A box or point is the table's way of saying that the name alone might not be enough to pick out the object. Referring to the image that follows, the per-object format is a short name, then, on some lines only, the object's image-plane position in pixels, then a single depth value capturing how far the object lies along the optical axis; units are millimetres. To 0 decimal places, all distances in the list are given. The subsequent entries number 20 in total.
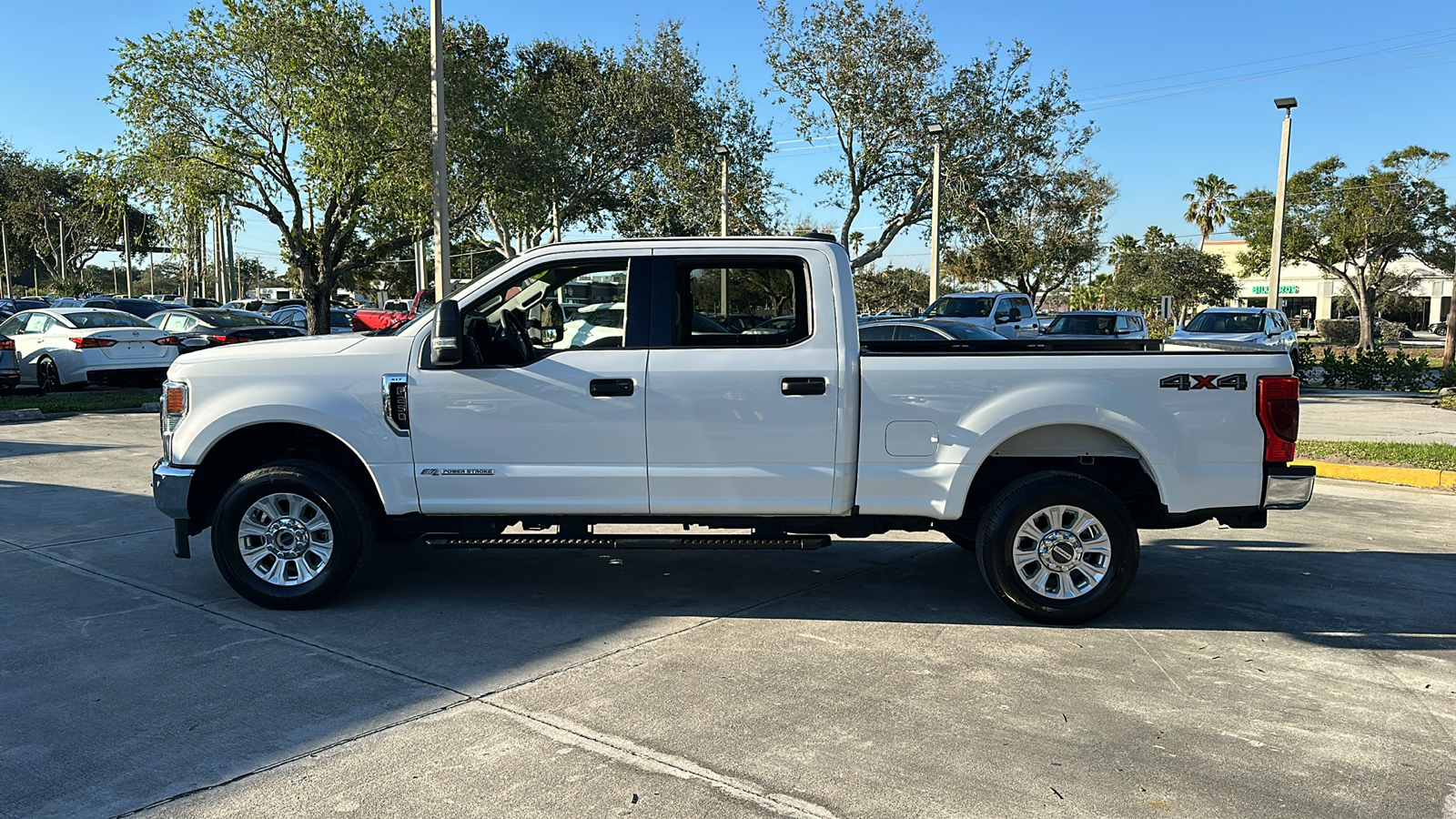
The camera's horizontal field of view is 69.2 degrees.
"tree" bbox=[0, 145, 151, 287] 61000
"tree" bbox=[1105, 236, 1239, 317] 60594
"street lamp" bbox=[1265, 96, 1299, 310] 22562
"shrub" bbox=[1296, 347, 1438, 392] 20312
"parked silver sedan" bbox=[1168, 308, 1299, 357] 21812
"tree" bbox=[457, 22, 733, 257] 30625
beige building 66938
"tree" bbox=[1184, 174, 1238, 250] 80125
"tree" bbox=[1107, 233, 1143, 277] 71806
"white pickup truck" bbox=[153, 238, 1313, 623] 5500
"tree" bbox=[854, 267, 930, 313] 52209
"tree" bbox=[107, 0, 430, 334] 22172
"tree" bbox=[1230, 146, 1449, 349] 46188
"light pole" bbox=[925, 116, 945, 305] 23906
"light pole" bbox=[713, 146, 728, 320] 26675
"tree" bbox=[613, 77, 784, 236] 30156
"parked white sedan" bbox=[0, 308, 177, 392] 17422
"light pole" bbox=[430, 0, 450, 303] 17938
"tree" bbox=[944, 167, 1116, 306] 29062
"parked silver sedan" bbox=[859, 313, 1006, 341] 16984
